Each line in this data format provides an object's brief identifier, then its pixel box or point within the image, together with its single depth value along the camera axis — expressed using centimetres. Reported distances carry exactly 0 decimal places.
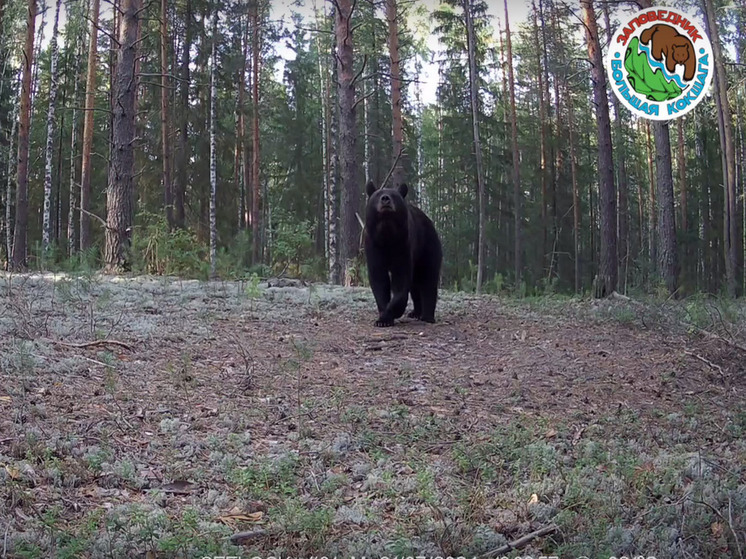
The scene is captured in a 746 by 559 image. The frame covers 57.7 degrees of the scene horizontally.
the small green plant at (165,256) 1209
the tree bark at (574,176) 3186
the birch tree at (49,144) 2096
